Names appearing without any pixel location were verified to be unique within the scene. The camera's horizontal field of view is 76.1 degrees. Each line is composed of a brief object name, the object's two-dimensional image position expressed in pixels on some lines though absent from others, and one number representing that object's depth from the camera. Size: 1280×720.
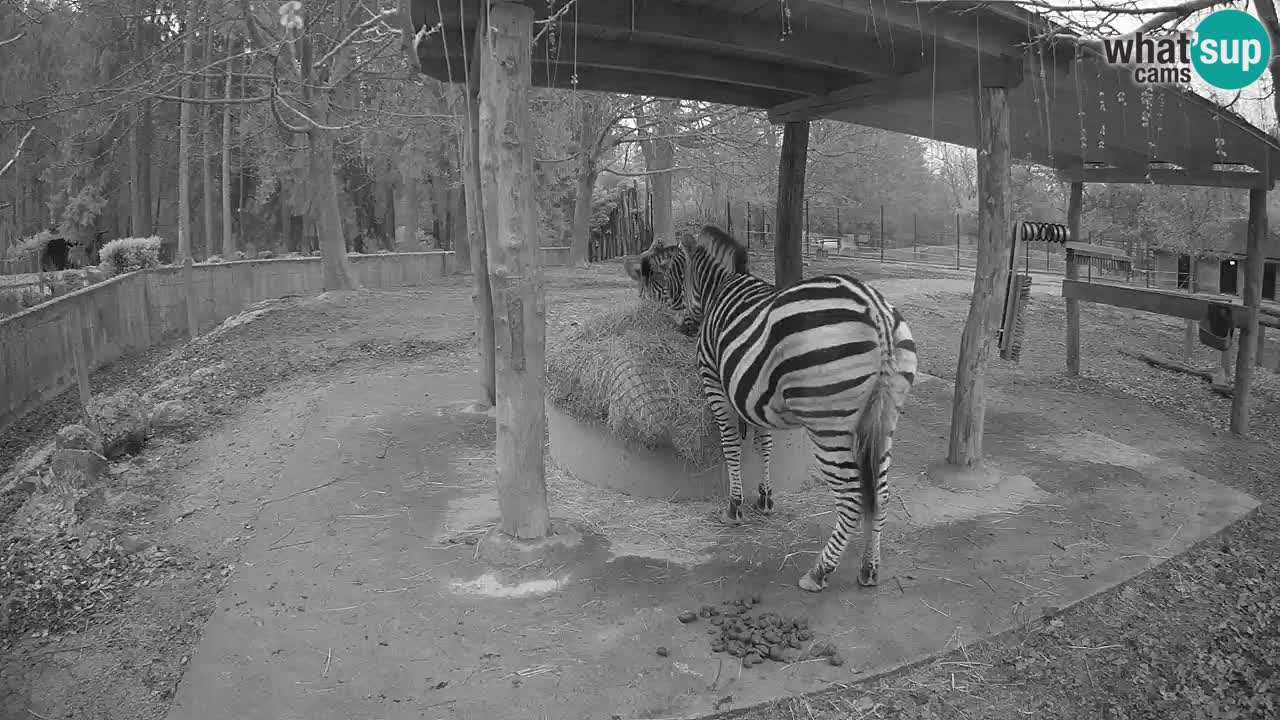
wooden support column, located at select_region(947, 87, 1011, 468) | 5.93
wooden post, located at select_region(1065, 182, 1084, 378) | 10.43
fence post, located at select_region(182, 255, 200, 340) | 13.73
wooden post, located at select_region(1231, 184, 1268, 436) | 8.26
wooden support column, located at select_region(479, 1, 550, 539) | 4.45
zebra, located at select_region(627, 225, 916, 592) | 4.12
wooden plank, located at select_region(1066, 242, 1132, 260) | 9.30
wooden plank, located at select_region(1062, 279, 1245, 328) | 8.71
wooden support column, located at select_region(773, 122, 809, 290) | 7.82
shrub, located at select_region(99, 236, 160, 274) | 14.99
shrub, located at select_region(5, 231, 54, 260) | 24.69
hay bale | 5.59
